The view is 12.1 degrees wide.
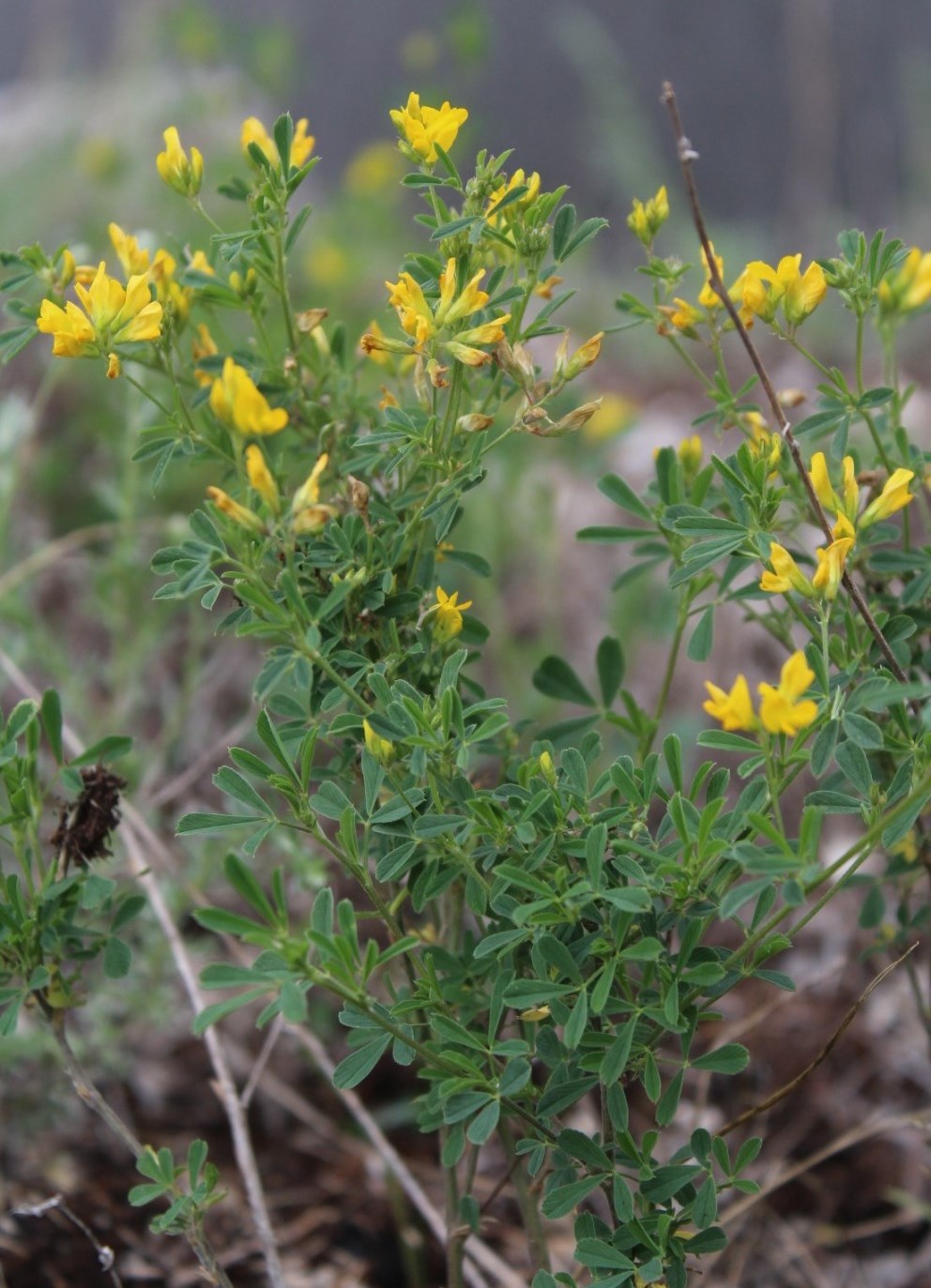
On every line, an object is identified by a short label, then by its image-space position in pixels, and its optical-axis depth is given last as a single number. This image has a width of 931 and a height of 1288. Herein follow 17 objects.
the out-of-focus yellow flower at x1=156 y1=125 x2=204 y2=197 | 0.63
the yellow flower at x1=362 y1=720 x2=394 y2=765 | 0.61
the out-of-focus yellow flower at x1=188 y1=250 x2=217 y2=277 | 0.63
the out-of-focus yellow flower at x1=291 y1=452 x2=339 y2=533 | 0.59
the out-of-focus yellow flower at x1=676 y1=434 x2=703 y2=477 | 0.65
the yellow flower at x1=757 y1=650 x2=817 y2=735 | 0.58
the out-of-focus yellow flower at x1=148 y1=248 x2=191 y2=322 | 0.63
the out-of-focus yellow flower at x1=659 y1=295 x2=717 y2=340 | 0.63
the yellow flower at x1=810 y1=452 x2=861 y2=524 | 0.61
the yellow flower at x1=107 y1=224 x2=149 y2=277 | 0.63
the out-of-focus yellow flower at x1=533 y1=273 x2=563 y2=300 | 0.63
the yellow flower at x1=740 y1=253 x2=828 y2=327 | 0.62
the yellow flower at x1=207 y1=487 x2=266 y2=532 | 0.59
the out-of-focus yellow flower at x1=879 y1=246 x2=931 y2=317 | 0.65
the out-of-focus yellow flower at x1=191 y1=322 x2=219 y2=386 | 0.64
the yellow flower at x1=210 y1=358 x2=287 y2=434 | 0.59
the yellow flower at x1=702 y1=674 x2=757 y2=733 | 0.58
